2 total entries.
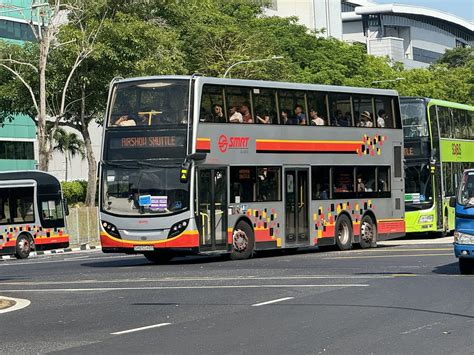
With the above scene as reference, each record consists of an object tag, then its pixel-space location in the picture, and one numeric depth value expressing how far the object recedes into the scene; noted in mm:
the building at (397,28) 121419
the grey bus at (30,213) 40406
